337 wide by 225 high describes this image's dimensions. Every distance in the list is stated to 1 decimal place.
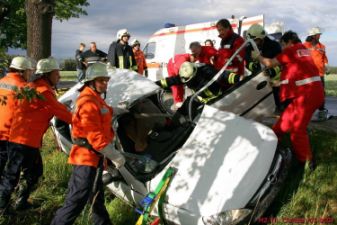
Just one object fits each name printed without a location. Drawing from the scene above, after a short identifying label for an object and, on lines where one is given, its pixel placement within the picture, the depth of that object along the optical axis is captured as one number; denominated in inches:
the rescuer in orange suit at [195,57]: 256.2
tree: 283.1
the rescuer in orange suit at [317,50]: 313.9
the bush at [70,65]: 1860.2
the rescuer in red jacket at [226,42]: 255.0
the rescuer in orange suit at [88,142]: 148.1
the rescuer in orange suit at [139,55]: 484.7
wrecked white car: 150.1
